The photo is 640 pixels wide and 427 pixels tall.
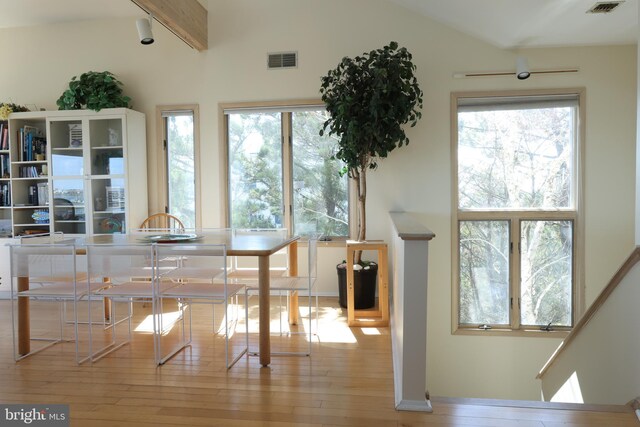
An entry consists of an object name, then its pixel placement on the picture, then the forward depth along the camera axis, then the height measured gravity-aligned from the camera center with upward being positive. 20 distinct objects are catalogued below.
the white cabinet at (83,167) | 4.16 +0.37
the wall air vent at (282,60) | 4.20 +1.44
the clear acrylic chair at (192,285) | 2.41 -0.54
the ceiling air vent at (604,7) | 3.11 +1.46
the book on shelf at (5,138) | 4.34 +0.70
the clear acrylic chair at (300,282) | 2.67 -0.56
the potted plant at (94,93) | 4.11 +1.11
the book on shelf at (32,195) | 4.44 +0.10
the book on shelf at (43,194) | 4.38 +0.11
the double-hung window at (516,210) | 4.00 -0.13
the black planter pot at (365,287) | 3.65 -0.78
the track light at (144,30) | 3.61 +1.52
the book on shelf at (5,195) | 4.39 +0.10
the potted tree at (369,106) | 3.44 +0.79
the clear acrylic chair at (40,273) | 2.48 -0.42
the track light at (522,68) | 3.77 +1.19
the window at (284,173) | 4.28 +0.29
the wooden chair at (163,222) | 4.41 -0.22
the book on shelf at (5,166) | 4.38 +0.41
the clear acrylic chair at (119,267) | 2.44 -0.39
